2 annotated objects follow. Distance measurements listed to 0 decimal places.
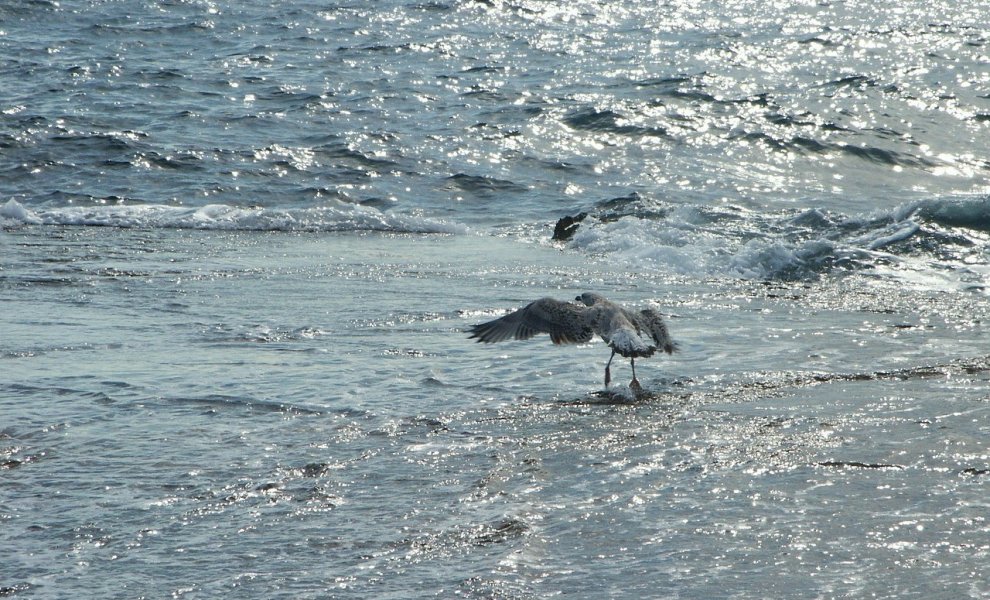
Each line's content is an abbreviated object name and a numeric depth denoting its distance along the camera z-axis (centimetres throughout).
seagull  1244
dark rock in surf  2205
